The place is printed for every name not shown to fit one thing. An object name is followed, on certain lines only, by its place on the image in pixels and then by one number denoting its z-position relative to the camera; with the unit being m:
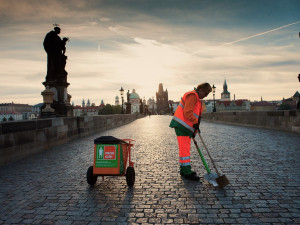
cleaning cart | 4.02
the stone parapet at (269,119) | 12.16
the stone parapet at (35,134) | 5.93
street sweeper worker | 4.43
